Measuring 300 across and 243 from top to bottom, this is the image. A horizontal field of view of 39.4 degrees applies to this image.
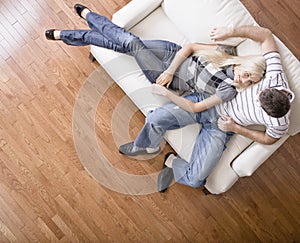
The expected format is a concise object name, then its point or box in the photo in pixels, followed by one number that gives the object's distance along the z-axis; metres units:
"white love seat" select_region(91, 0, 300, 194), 1.93
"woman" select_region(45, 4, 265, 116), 1.86
